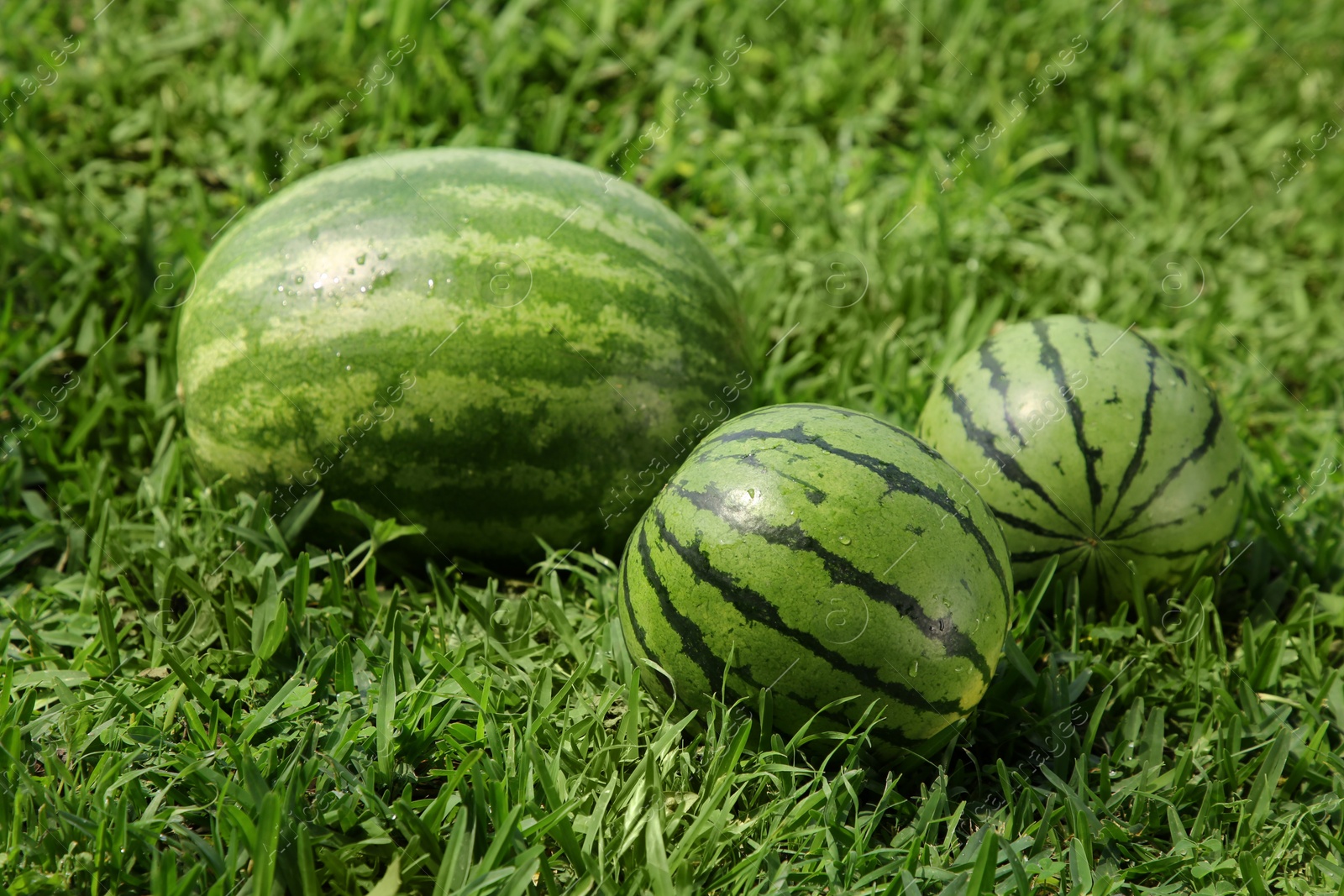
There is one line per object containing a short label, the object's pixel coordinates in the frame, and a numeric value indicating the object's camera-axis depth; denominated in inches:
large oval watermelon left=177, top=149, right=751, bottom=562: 108.4
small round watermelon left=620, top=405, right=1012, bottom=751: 86.7
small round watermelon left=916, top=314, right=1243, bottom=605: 107.3
